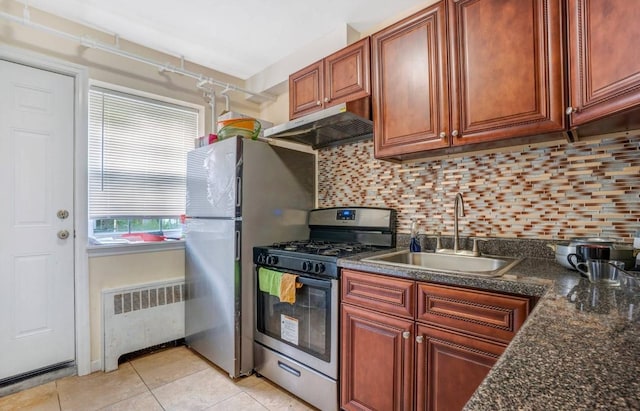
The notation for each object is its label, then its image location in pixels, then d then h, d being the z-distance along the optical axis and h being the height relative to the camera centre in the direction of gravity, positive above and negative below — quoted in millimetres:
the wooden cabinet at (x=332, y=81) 2016 +895
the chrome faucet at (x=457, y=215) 1851 -35
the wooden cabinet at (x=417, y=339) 1229 -574
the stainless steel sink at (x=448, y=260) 1681 -295
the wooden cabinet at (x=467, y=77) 1375 +657
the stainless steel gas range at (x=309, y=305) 1770 -579
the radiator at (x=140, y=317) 2301 -806
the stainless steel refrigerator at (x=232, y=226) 2154 -110
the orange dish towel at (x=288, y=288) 1906 -463
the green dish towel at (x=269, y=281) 2007 -452
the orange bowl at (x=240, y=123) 2443 +694
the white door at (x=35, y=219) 2025 -33
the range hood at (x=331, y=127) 1929 +582
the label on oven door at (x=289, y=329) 1964 -741
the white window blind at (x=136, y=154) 2439 +489
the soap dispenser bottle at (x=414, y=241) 2012 -202
